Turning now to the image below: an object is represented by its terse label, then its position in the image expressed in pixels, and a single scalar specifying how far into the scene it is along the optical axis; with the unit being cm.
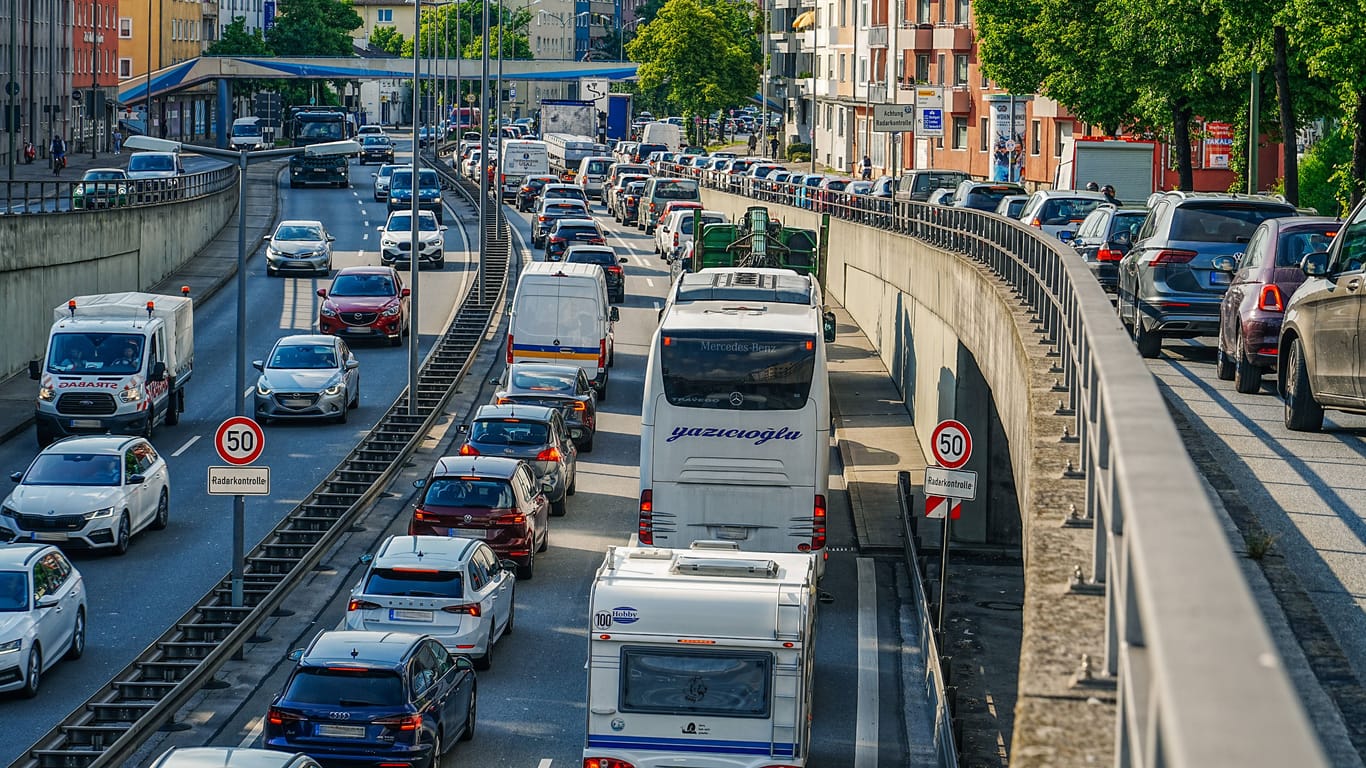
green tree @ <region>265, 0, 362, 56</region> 16538
